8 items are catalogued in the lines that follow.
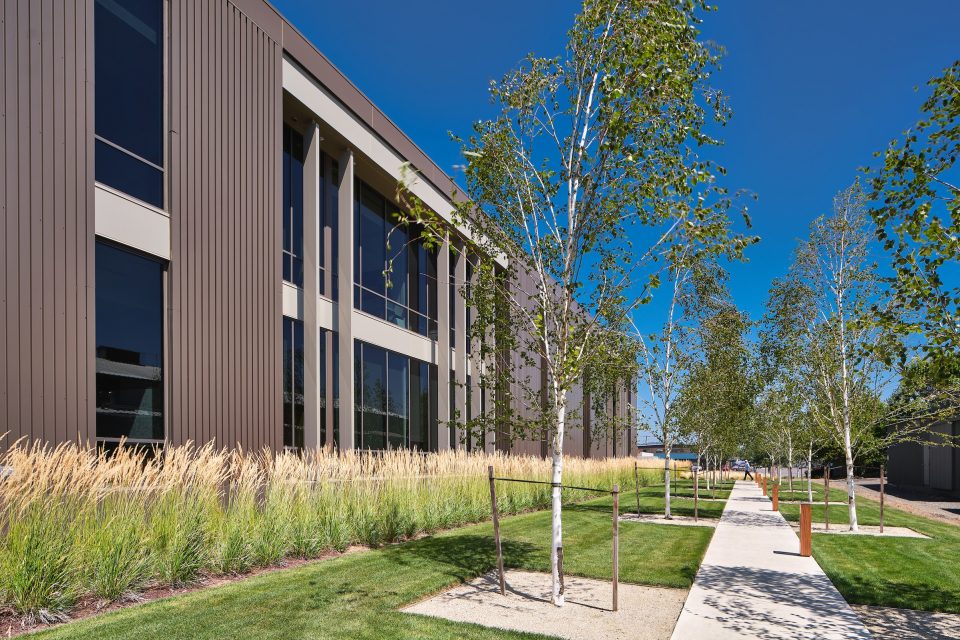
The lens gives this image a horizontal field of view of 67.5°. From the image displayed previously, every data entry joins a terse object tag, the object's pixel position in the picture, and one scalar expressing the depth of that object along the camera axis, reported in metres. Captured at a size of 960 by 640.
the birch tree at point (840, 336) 15.93
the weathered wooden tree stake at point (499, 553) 8.50
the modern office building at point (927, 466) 37.50
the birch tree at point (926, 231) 6.55
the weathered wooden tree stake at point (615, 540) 7.70
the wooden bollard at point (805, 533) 11.80
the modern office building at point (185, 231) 9.81
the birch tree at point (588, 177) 8.22
